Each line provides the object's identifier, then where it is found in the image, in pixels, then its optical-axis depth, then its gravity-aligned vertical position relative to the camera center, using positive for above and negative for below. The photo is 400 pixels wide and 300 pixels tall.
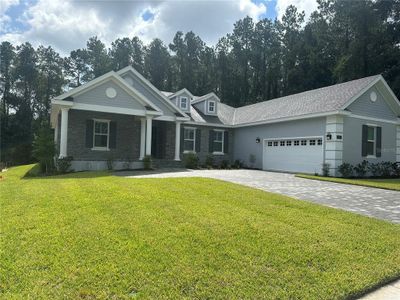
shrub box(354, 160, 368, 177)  16.84 -0.62
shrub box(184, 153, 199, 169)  19.23 -0.59
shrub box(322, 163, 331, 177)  16.17 -0.66
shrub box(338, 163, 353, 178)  16.08 -0.63
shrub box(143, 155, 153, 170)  16.61 -0.69
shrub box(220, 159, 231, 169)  21.15 -0.84
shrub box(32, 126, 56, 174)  14.27 -0.03
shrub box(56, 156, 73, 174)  14.30 -0.78
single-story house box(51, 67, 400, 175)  16.06 +1.46
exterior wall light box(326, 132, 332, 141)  16.19 +1.02
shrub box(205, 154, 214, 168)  20.71 -0.60
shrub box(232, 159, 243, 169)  21.72 -0.77
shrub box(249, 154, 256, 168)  21.70 -0.39
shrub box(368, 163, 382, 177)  17.74 -0.63
